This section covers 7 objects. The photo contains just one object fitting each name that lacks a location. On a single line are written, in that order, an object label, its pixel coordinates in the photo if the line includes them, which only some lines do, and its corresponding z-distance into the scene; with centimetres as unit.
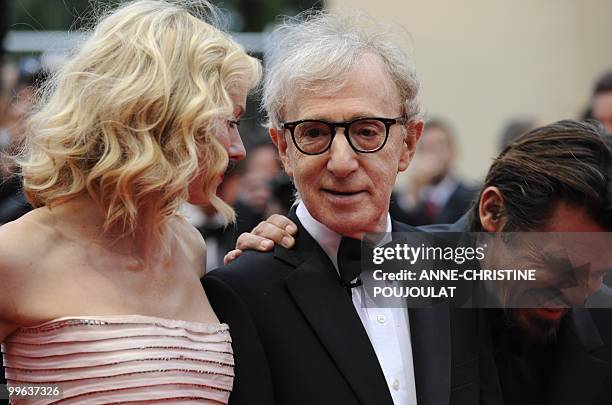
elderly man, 504
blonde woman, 465
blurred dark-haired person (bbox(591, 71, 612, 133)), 985
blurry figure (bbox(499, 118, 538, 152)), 1363
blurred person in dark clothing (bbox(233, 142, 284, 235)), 1170
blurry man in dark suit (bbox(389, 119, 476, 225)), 1580
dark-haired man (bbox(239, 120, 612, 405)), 554
